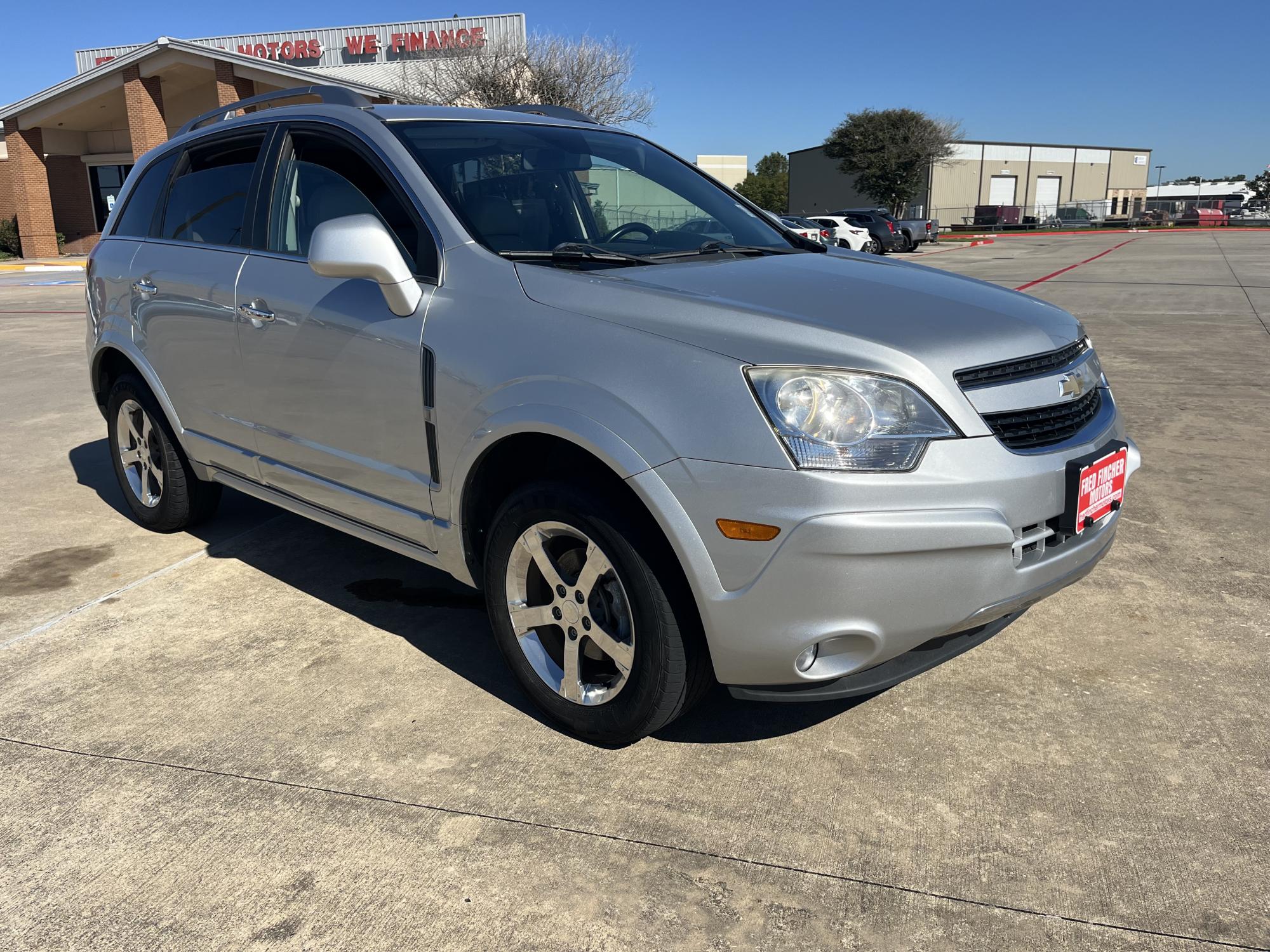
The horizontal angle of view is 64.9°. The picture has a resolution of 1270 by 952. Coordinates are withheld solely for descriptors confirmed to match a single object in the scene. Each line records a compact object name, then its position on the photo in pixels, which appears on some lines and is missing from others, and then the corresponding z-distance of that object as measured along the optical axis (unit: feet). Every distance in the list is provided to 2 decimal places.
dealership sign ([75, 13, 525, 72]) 122.42
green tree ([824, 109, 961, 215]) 175.52
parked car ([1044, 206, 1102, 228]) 189.88
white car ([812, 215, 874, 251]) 99.81
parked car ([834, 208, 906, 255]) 105.40
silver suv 7.74
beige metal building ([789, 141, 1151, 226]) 219.41
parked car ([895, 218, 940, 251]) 110.42
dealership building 97.71
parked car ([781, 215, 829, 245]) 78.08
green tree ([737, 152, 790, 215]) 292.67
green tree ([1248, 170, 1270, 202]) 333.21
